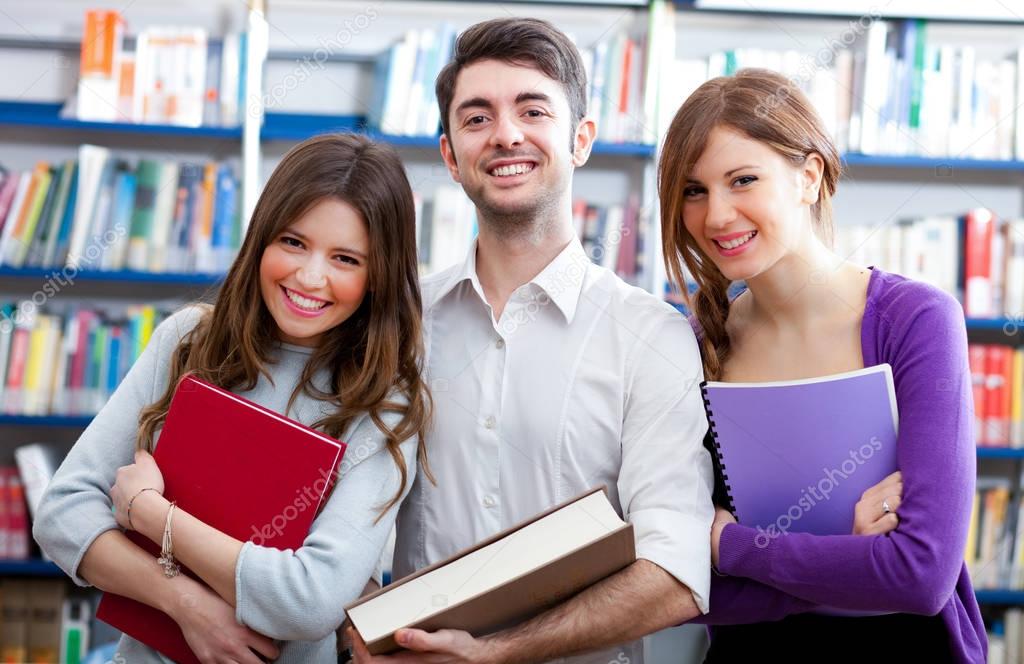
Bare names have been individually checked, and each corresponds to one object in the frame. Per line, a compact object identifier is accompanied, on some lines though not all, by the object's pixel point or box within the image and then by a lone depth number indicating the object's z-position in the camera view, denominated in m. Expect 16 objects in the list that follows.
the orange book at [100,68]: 3.27
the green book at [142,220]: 3.29
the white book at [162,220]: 3.30
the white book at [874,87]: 3.38
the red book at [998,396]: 3.42
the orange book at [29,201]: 3.28
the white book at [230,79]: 3.29
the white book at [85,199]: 3.26
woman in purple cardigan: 1.39
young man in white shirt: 1.43
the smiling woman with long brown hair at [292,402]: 1.33
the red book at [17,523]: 3.29
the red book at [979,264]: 3.39
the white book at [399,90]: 3.35
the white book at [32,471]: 3.28
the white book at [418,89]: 3.34
